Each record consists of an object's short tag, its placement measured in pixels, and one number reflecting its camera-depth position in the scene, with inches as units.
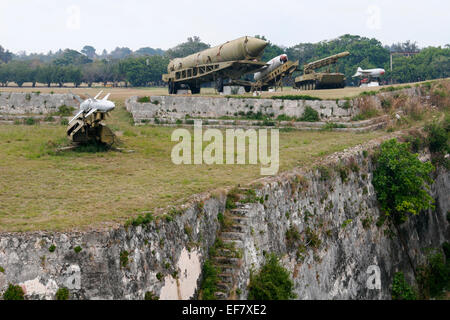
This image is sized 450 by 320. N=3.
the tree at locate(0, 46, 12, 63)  5354.3
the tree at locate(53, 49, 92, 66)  4095.0
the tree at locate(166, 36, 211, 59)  3916.1
